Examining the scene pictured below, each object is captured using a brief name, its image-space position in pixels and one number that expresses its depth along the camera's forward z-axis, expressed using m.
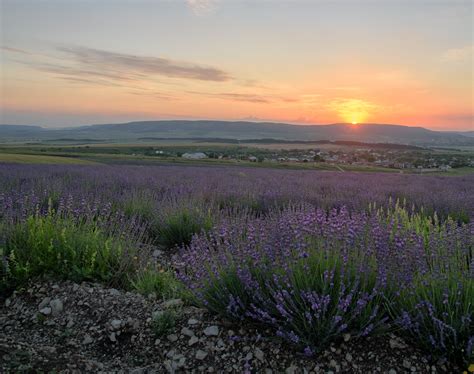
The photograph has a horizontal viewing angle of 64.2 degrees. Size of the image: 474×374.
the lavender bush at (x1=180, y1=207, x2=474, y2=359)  2.48
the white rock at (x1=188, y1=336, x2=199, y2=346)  2.75
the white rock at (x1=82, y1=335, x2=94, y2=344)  2.89
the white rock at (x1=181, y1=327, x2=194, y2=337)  2.86
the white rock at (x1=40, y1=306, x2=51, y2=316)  3.27
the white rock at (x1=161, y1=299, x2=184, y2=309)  3.22
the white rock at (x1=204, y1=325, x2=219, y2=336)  2.81
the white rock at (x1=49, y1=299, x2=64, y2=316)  3.28
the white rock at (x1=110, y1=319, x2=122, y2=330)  2.99
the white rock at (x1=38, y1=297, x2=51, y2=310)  3.36
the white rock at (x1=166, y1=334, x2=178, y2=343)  2.82
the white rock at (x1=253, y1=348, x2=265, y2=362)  2.53
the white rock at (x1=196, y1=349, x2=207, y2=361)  2.60
